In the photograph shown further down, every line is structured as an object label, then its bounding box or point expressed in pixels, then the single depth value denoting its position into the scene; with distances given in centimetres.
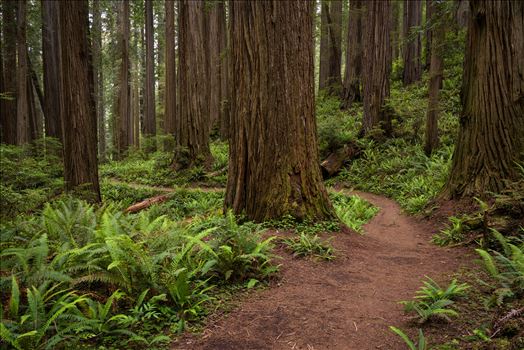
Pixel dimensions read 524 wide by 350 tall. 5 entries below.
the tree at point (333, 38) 2167
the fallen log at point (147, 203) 1005
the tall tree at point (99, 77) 2108
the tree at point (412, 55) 1998
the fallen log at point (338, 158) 1286
